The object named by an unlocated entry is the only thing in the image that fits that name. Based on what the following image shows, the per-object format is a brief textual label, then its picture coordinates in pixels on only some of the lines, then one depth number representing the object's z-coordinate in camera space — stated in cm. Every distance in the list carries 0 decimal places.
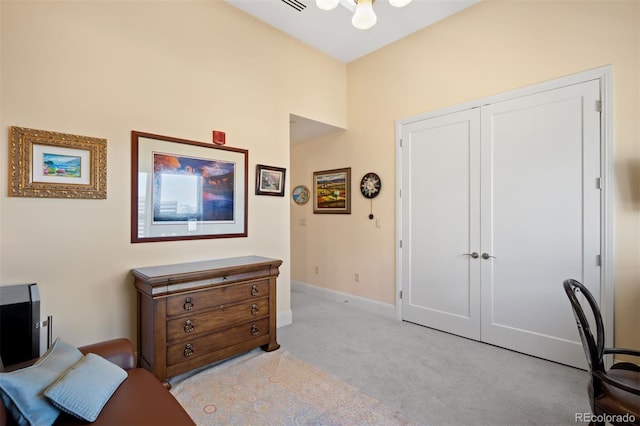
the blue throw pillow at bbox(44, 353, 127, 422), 127
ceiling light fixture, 213
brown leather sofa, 130
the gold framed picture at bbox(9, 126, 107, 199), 207
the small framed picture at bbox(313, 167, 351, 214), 453
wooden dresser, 228
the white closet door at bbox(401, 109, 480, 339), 330
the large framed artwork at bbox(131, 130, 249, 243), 261
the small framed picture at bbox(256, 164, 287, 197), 346
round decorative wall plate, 520
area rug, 198
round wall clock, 413
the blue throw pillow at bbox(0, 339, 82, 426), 120
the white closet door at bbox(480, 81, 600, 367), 264
